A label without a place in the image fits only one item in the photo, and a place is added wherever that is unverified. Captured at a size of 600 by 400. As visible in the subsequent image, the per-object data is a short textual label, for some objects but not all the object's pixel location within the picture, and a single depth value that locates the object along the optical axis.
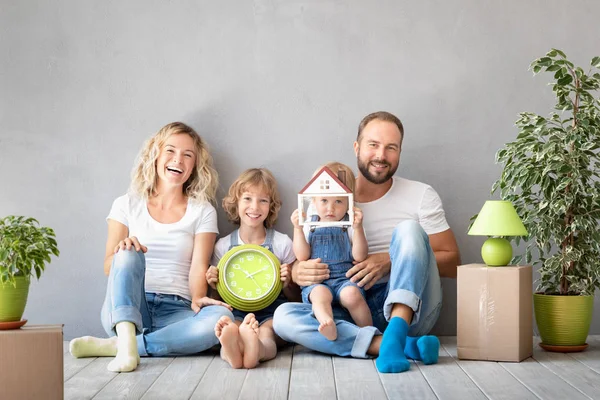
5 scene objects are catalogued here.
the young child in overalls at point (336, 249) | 2.88
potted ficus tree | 2.93
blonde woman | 2.83
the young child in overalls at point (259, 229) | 3.12
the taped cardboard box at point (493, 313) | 2.70
